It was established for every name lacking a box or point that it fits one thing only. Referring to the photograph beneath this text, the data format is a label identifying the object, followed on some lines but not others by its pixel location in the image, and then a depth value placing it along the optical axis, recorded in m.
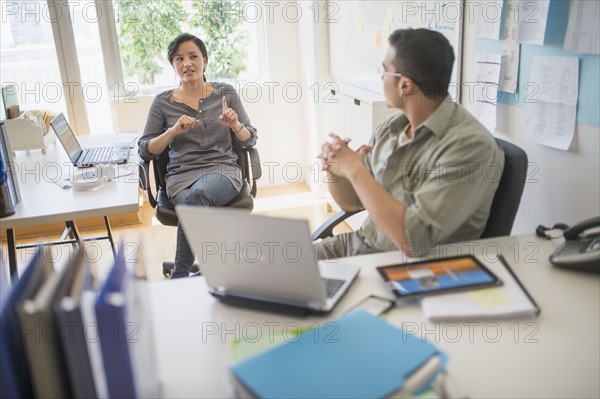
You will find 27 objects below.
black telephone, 1.32
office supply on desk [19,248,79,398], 0.76
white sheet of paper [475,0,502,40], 1.97
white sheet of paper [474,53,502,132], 2.04
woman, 2.66
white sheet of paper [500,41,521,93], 1.93
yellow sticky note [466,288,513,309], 1.18
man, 1.48
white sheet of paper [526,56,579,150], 1.69
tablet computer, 1.24
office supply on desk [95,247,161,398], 0.76
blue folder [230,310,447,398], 0.88
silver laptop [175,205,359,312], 1.11
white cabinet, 2.88
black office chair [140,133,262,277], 2.61
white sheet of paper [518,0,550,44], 1.74
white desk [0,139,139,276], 1.98
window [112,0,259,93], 3.97
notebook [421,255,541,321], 1.16
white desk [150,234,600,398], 1.00
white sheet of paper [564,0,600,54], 1.56
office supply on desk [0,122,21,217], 1.82
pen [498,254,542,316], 1.17
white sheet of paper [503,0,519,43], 1.89
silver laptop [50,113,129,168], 2.57
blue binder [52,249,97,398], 0.76
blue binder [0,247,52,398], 0.77
